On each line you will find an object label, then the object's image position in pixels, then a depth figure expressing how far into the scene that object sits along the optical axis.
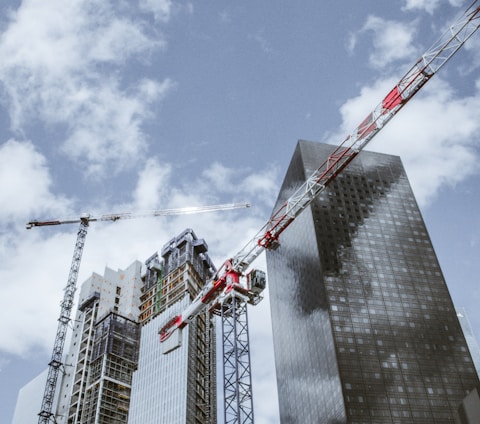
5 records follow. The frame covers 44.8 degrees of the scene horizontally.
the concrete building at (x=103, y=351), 145.38
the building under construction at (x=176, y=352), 131.38
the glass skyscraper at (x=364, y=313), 139.38
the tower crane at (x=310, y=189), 83.00
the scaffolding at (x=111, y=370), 142.75
